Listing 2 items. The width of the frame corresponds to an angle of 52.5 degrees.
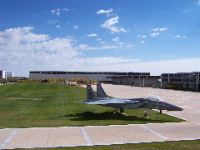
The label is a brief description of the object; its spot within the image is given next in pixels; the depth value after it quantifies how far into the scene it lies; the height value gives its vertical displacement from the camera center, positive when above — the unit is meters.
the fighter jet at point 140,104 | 17.99 -2.39
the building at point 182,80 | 63.07 -1.14
